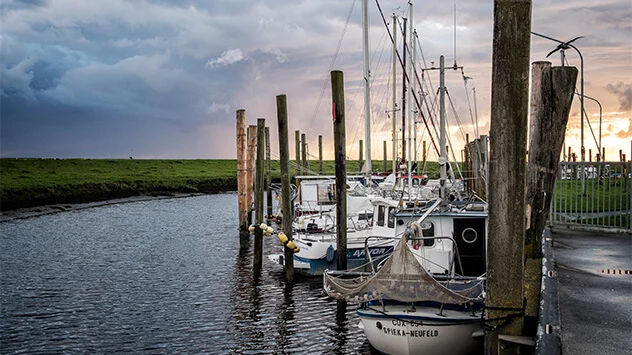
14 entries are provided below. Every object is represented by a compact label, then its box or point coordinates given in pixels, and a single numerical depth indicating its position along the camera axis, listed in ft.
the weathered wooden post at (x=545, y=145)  51.96
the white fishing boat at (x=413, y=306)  42.88
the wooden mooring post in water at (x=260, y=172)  98.65
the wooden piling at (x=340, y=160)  63.98
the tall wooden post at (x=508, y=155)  28.84
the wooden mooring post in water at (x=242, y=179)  107.55
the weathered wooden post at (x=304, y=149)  206.18
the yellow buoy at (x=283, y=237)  74.74
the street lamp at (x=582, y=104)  115.28
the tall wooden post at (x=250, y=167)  113.25
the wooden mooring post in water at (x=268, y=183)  141.31
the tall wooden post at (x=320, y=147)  233.80
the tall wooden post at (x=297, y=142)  194.63
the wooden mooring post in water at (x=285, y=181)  76.48
